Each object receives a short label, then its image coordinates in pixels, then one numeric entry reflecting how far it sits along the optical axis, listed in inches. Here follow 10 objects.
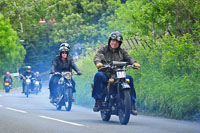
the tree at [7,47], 2603.3
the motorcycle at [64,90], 725.3
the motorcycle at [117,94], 461.5
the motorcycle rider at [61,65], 740.6
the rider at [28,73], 1337.7
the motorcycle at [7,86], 1727.4
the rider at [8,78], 1759.1
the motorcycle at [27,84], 1295.0
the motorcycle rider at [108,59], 495.8
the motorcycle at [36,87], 1519.4
